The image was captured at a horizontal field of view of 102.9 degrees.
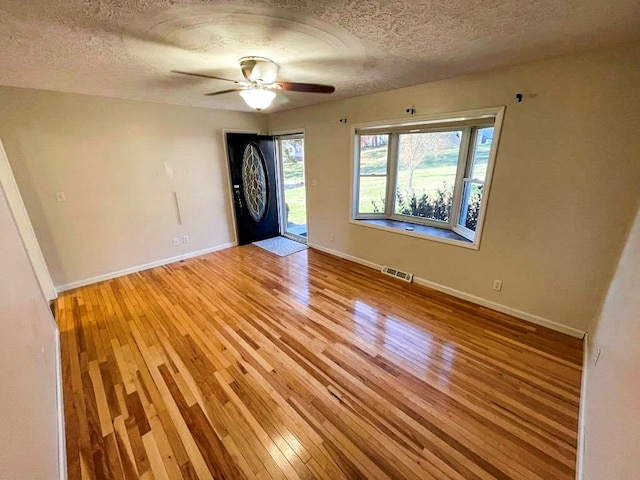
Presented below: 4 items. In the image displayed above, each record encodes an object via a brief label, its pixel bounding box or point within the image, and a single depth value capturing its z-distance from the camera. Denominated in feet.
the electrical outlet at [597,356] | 5.29
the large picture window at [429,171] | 9.20
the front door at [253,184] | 14.49
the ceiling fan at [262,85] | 6.37
